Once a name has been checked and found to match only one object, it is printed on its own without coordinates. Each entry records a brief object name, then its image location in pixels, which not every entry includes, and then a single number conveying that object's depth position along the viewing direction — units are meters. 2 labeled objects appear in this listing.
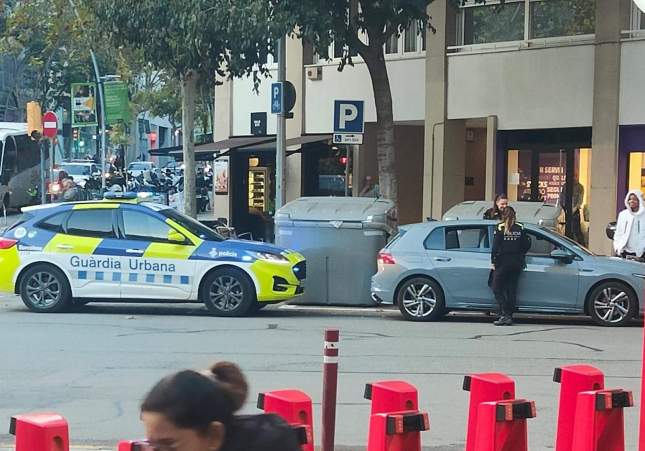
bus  39.38
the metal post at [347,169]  25.70
